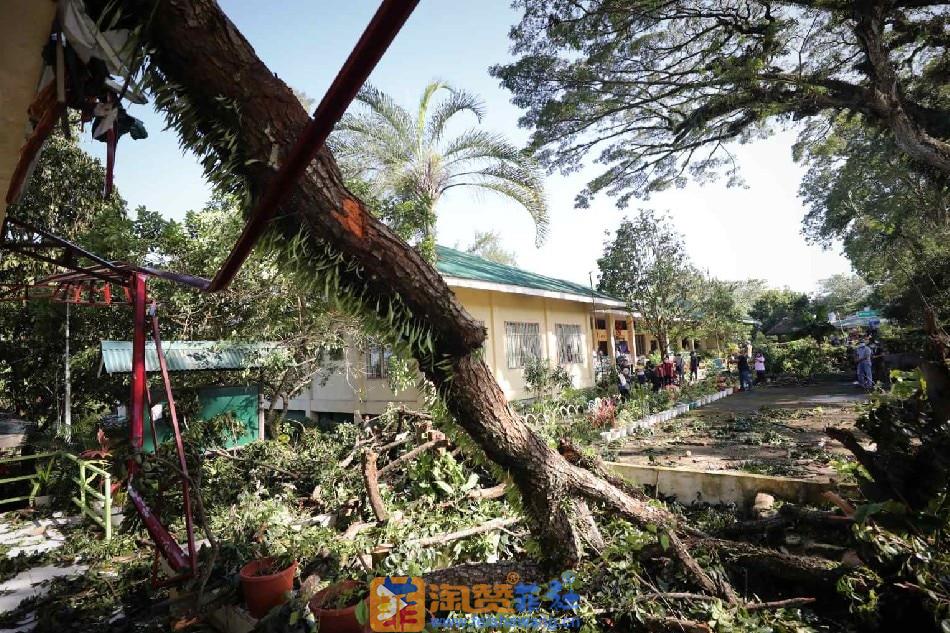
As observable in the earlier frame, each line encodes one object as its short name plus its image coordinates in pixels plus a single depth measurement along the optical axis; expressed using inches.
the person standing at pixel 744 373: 668.1
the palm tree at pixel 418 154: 474.9
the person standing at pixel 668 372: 619.5
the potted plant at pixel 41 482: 299.0
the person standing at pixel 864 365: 558.9
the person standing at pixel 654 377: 624.4
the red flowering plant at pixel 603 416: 402.3
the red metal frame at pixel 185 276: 30.3
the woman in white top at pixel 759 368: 762.8
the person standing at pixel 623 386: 538.3
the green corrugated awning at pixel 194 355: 292.0
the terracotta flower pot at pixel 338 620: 116.0
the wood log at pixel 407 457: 245.1
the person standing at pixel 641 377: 664.9
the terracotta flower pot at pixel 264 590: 138.2
